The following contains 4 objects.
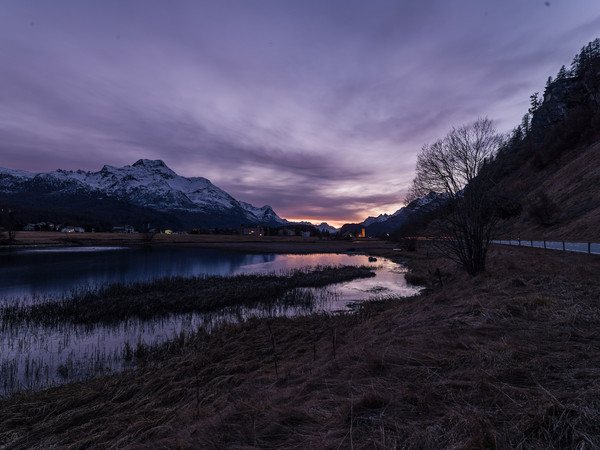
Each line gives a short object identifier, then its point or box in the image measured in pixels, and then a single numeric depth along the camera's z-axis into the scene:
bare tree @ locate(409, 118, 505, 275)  14.57
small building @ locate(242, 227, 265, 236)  183.82
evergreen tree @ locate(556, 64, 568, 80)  81.30
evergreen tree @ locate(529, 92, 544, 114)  99.78
